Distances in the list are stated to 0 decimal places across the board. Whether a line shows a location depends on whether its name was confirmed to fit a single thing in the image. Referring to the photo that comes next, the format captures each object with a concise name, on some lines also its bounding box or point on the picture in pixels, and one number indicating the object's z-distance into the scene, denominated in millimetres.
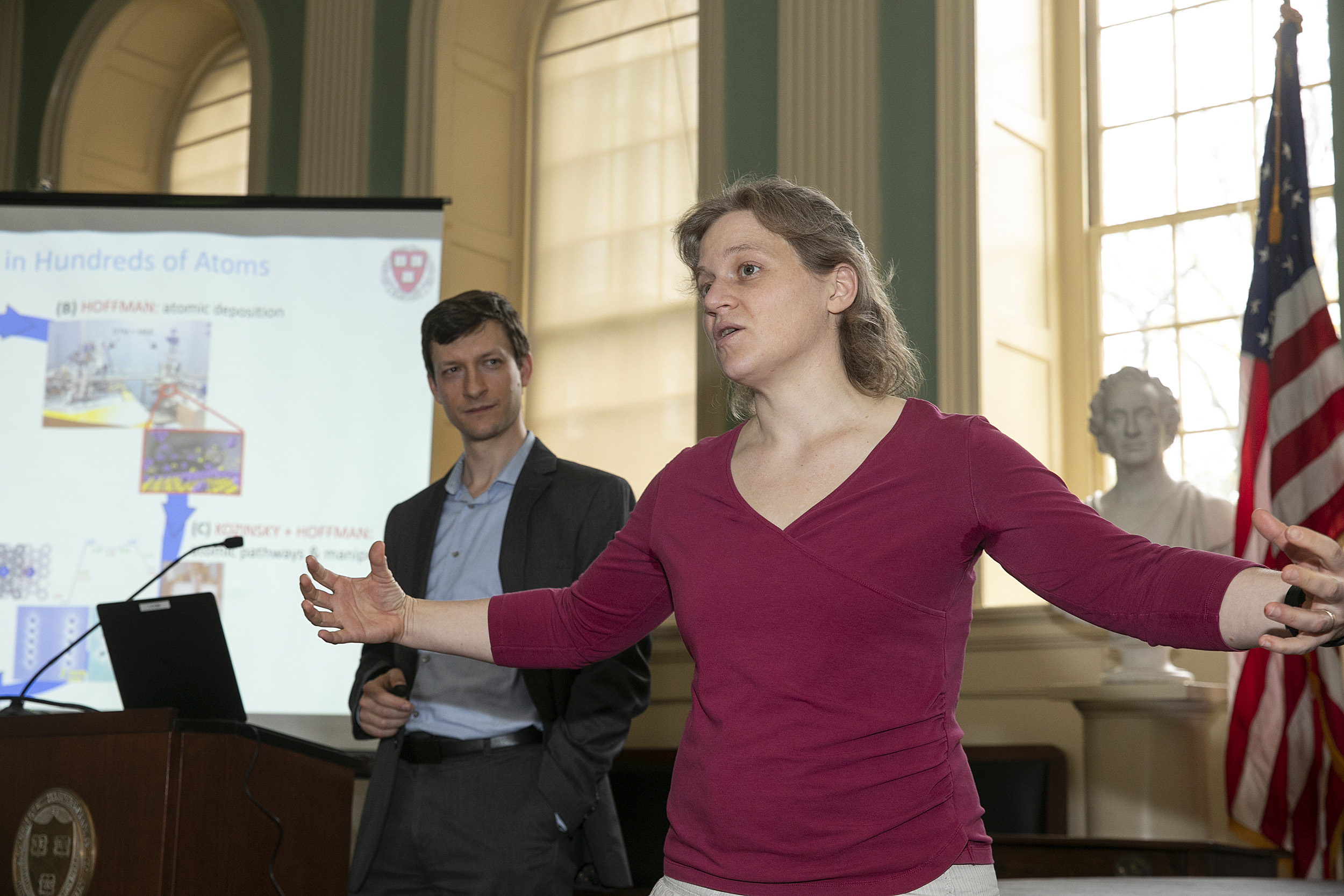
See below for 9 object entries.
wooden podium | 2080
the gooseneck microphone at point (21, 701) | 2479
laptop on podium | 2305
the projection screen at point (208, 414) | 3920
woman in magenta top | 1188
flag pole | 3611
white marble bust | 3420
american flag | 3211
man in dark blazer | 2236
